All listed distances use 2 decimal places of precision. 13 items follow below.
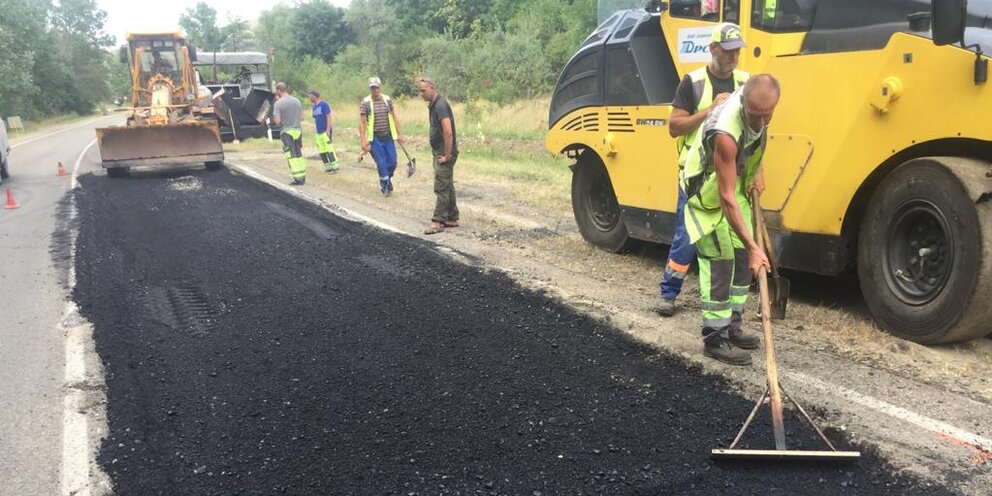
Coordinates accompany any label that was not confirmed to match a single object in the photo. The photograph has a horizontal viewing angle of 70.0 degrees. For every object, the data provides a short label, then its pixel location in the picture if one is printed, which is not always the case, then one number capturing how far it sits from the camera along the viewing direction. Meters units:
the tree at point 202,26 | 66.44
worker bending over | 3.44
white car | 14.66
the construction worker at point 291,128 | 11.97
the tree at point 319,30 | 52.12
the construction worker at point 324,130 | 12.79
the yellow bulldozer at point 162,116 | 13.69
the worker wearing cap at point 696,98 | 4.09
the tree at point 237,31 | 64.62
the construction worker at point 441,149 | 7.82
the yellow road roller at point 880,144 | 3.64
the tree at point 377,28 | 39.16
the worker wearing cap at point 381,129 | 10.13
